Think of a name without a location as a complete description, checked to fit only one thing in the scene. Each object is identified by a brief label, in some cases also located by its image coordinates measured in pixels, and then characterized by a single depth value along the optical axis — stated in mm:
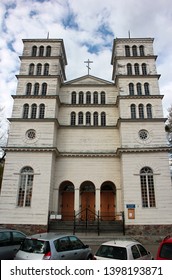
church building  17156
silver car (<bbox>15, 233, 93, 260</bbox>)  6367
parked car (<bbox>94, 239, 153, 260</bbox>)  6140
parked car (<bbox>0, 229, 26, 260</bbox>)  8352
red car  5633
